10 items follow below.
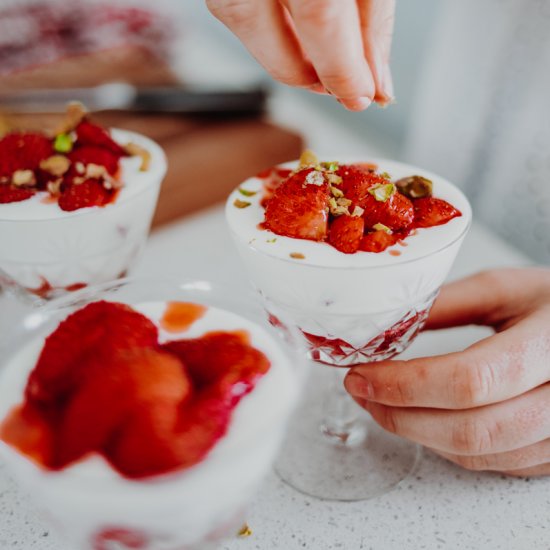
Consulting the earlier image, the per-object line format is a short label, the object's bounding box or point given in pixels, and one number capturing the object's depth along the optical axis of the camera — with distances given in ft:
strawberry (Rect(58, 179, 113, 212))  1.22
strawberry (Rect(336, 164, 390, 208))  1.16
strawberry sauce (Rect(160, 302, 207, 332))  1.04
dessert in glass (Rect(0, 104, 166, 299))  1.22
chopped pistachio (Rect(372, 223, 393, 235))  1.12
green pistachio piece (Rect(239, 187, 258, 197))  1.23
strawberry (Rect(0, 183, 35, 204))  1.23
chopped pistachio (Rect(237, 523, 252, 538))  1.14
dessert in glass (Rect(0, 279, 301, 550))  0.88
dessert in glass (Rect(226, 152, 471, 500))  1.10
